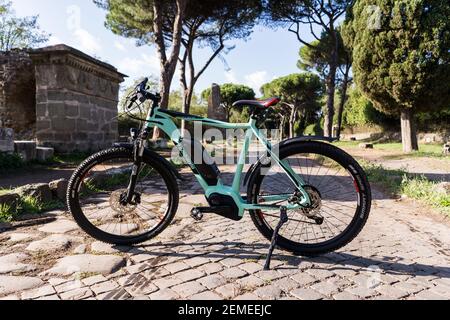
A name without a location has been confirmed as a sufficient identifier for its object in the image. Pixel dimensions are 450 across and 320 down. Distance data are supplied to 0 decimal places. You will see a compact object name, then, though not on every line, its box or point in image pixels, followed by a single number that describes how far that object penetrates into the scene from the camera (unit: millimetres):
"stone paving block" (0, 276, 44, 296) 1843
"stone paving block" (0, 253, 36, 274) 2090
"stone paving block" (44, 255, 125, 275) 2107
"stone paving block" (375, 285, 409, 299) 1830
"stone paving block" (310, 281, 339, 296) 1876
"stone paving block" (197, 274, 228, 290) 1943
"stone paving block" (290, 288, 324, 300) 1820
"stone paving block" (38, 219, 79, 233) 2893
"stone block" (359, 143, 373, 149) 14095
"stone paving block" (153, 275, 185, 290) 1932
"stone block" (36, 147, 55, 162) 6539
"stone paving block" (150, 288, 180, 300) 1794
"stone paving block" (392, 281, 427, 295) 1882
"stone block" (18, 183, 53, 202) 3590
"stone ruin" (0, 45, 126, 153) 7281
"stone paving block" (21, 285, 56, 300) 1785
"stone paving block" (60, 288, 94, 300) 1786
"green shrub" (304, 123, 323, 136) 29961
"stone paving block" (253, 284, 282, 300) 1818
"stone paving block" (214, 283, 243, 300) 1833
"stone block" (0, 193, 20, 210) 3253
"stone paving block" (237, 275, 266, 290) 1938
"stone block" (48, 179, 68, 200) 3893
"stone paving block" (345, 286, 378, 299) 1839
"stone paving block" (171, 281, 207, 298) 1845
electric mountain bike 2412
